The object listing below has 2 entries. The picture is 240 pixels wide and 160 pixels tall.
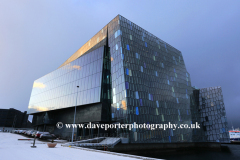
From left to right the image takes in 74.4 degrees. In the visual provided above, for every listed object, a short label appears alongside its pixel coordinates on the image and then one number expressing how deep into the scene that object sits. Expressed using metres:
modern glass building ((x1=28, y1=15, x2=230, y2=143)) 41.56
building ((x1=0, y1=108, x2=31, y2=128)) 135.75
